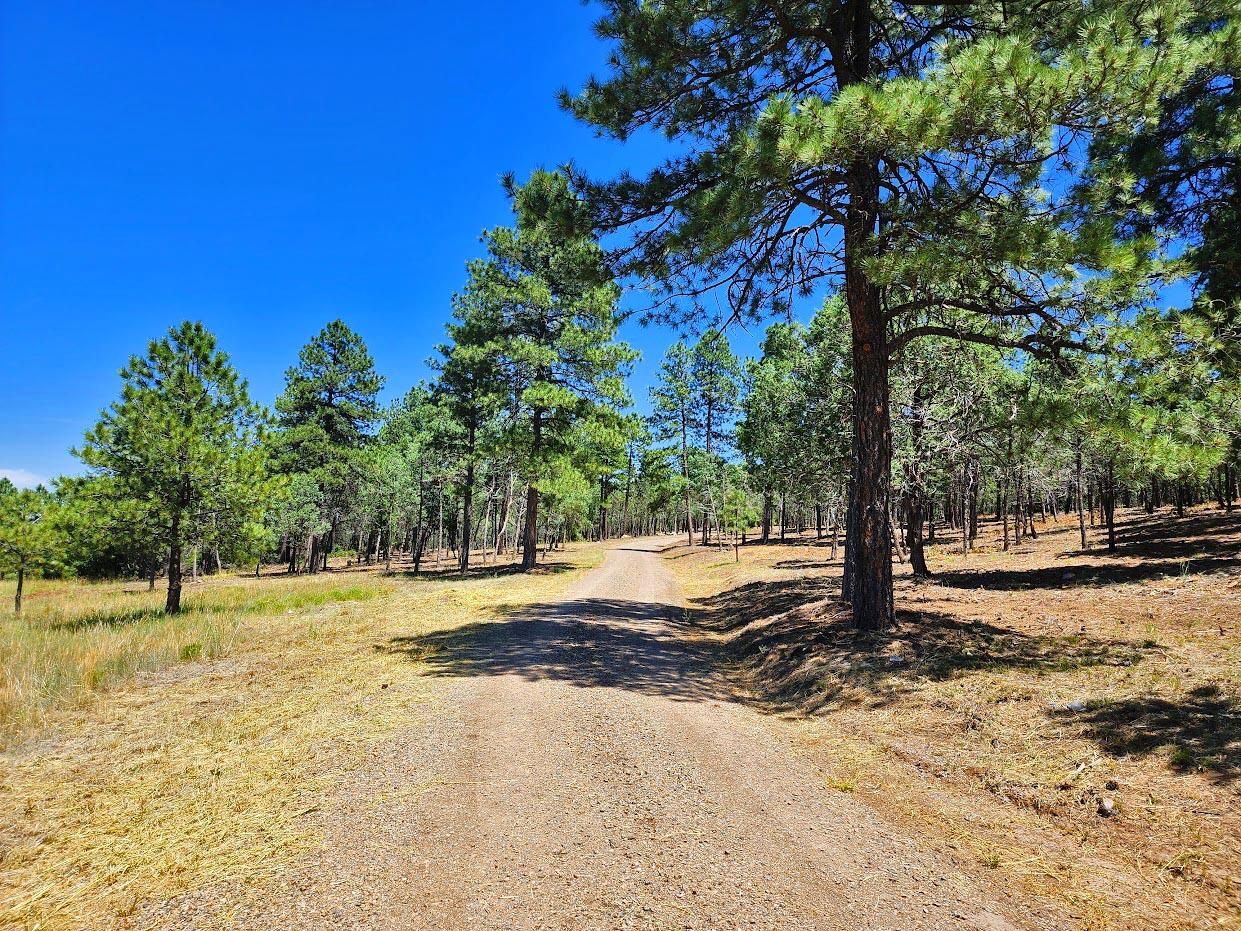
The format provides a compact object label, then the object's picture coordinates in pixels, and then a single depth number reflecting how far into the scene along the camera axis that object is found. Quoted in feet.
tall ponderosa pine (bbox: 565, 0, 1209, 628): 17.56
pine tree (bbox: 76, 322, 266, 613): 47.78
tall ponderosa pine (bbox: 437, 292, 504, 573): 67.51
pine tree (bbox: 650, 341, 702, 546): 123.95
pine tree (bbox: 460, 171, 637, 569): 66.59
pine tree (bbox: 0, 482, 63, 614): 65.72
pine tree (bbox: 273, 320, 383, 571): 111.24
